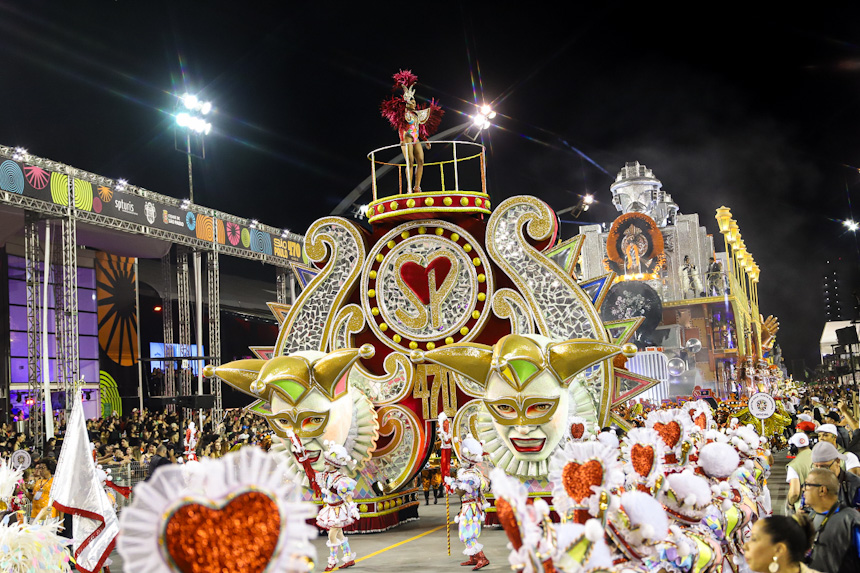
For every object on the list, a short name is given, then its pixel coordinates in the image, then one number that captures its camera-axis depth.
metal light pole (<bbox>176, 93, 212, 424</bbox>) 23.80
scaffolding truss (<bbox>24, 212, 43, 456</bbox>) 18.98
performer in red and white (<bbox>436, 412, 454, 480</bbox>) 10.34
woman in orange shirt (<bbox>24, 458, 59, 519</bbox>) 10.17
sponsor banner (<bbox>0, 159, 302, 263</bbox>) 18.48
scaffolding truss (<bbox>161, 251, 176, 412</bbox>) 24.22
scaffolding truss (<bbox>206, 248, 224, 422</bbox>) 25.22
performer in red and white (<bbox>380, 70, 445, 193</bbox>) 12.24
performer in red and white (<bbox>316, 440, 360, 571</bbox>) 9.38
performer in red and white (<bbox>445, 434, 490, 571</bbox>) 9.28
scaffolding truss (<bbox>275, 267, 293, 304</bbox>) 30.14
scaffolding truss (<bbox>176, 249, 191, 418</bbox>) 24.67
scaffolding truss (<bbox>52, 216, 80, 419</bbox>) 19.41
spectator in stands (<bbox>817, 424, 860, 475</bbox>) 7.96
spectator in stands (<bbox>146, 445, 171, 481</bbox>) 11.16
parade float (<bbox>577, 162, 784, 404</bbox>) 30.48
